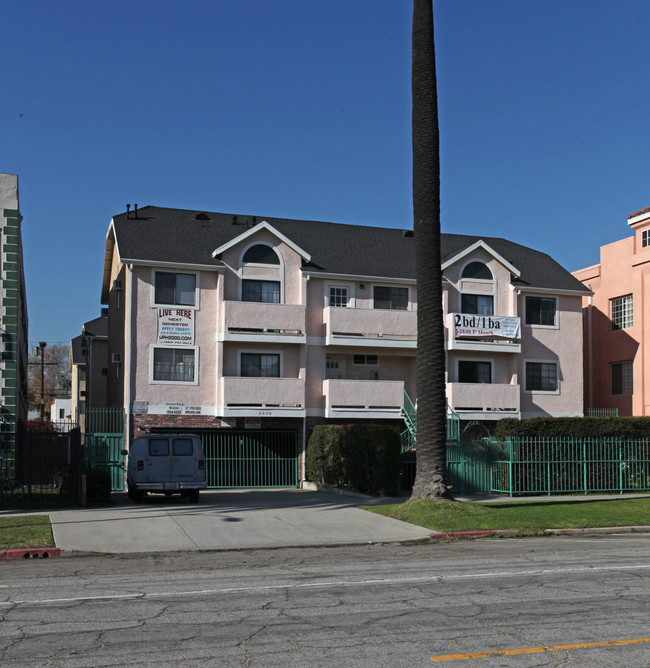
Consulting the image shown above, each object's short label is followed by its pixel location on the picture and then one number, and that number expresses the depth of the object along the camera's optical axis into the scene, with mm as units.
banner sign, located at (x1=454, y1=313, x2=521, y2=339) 35344
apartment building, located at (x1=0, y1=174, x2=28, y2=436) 22141
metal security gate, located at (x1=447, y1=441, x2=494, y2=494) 26391
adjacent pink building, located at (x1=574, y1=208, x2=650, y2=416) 36906
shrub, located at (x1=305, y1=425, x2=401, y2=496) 24766
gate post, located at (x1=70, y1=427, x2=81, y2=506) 21359
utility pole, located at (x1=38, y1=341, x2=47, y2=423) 72288
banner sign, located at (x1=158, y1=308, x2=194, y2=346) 31844
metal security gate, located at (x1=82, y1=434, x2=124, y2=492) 28719
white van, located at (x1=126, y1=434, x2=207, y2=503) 22938
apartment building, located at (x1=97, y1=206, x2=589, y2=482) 31844
